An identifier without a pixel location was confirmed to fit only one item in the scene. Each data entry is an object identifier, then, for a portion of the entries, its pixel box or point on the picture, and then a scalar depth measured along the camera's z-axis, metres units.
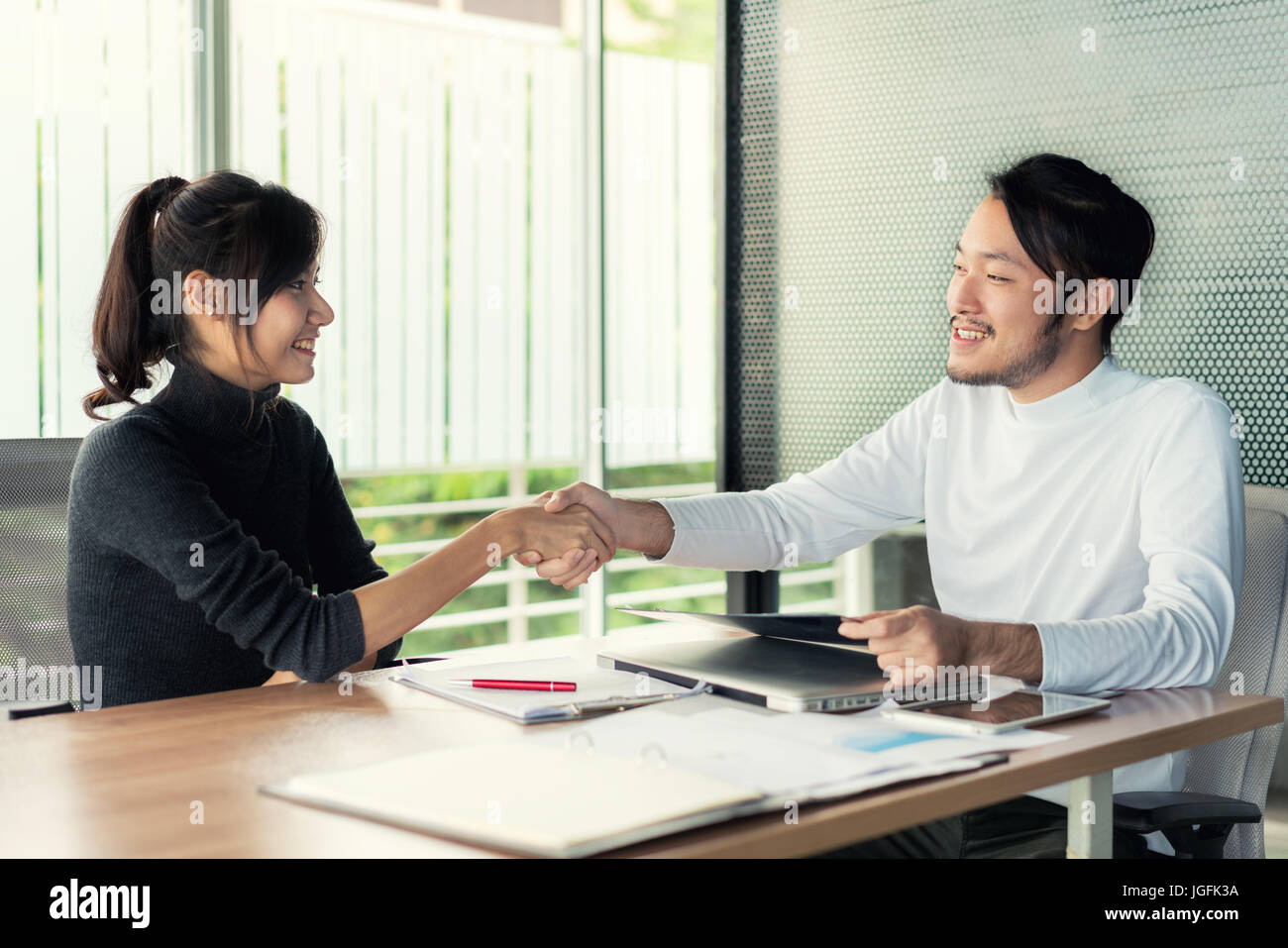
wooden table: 0.84
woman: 1.44
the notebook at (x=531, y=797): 0.81
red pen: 1.31
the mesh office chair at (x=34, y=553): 1.69
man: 1.48
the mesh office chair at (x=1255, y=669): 1.55
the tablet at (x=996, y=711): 1.14
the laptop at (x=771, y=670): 1.23
